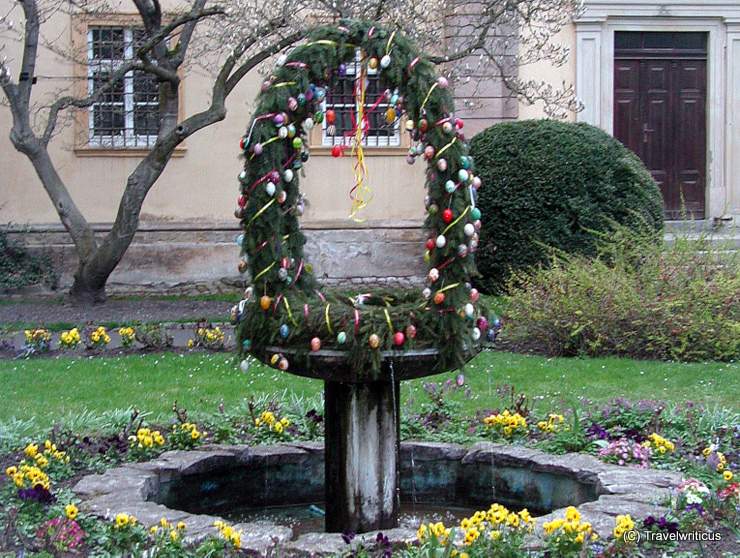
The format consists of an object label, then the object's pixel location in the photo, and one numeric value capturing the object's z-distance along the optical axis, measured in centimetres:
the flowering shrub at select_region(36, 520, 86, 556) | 454
